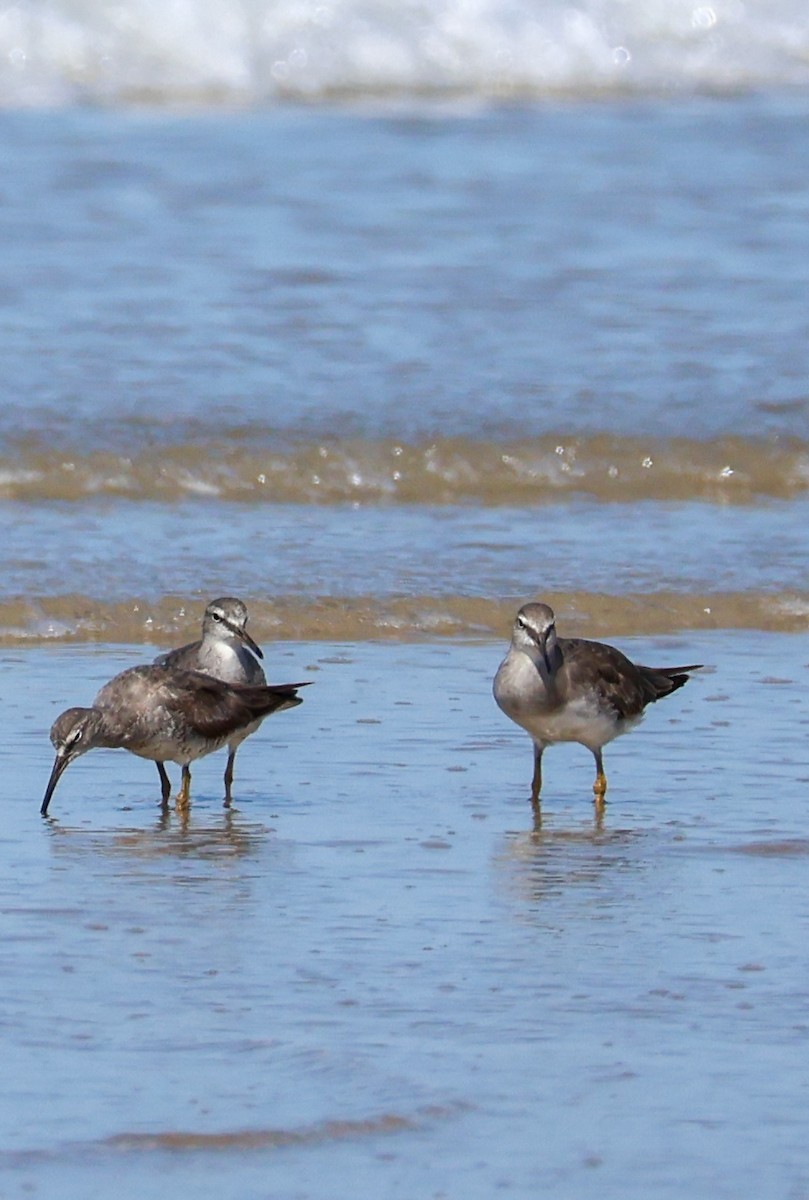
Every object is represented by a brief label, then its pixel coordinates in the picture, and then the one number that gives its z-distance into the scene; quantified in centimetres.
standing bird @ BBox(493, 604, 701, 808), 1249
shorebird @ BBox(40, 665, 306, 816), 1213
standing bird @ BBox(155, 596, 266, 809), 1348
